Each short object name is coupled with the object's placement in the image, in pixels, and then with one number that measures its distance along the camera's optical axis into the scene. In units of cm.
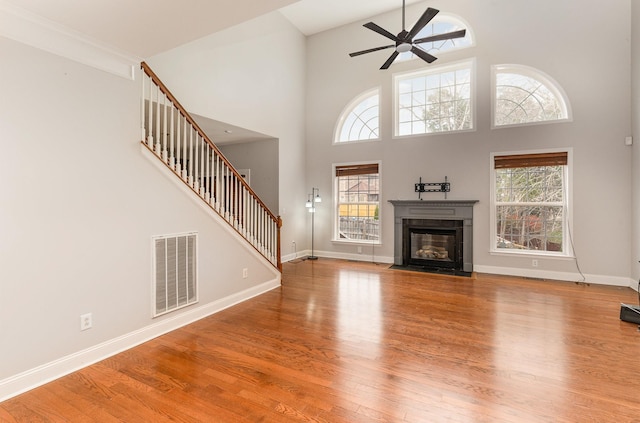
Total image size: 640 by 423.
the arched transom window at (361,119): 685
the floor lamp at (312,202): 707
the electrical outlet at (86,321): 256
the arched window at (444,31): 591
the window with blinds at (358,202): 685
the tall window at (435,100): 601
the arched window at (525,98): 525
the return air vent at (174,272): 315
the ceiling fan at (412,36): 381
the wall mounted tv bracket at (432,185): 602
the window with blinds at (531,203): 527
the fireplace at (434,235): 589
